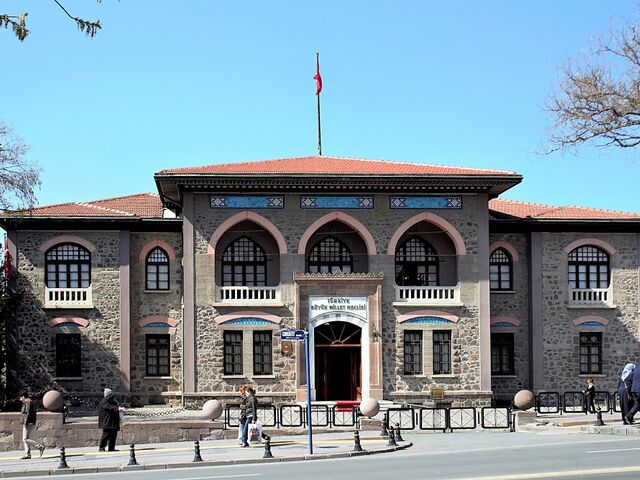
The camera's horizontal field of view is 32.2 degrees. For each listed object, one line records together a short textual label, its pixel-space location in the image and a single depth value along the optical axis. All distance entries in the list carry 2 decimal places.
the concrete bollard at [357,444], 23.87
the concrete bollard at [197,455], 22.91
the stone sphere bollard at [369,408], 30.33
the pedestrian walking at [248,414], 26.62
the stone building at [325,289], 39.41
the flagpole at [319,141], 49.47
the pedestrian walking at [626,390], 27.03
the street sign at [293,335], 23.89
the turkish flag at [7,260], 40.22
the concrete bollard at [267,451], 23.14
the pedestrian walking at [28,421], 25.36
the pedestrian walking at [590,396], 35.16
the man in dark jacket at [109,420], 26.05
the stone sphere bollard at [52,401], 33.62
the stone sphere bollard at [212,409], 29.59
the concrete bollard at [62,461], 22.22
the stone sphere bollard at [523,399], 33.78
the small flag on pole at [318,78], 47.69
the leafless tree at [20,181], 36.22
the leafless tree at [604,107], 27.23
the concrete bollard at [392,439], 25.05
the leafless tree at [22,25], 11.73
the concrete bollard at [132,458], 22.47
